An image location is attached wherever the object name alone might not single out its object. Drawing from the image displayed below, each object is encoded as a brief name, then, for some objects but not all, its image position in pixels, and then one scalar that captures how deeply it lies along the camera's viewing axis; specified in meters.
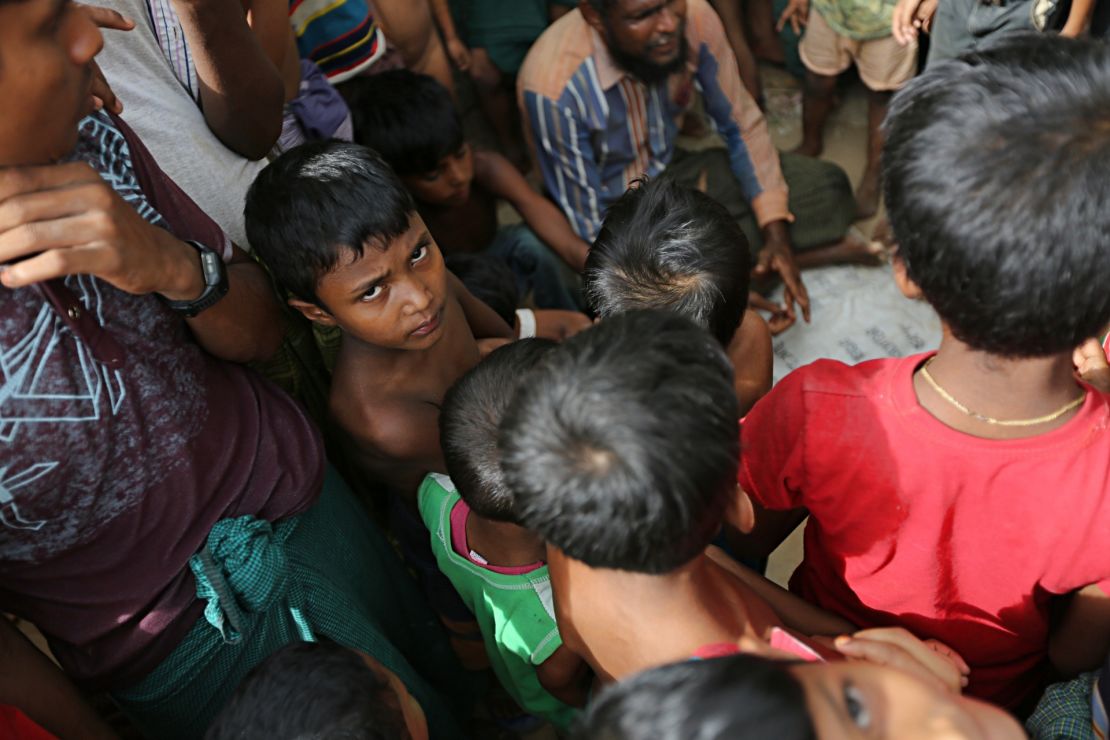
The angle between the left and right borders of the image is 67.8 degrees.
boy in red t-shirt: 0.86
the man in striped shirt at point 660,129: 2.67
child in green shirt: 1.43
